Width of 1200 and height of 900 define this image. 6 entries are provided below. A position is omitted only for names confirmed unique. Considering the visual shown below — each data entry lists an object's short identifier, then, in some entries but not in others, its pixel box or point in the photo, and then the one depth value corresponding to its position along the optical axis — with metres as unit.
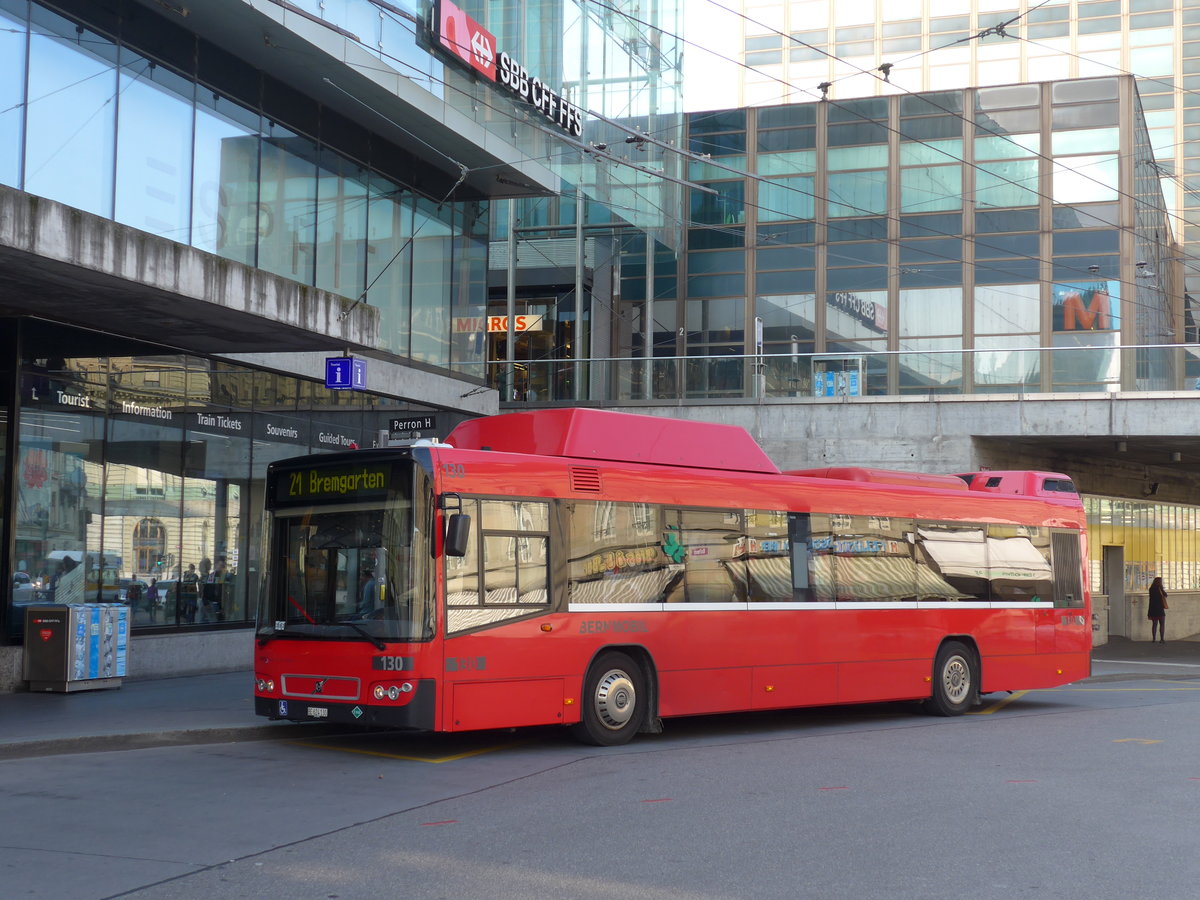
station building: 14.64
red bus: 11.42
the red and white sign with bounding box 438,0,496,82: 21.36
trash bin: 15.26
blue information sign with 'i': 18.72
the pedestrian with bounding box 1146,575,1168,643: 35.44
